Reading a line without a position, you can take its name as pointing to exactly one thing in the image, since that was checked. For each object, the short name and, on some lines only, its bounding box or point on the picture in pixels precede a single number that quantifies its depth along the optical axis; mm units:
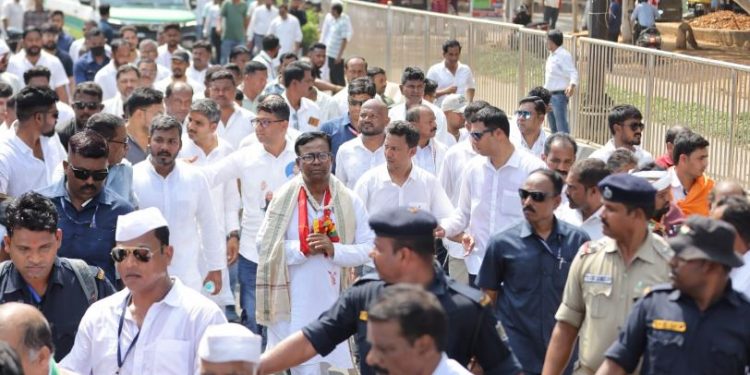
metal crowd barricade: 20098
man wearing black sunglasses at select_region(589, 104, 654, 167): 15641
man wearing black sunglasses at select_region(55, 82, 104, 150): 16693
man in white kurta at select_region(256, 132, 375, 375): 12859
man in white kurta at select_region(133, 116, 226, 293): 13855
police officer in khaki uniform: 9438
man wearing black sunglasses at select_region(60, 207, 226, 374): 8935
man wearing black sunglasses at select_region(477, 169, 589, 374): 10778
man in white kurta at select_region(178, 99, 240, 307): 16286
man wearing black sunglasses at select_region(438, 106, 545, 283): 13775
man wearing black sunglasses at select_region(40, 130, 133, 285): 11559
